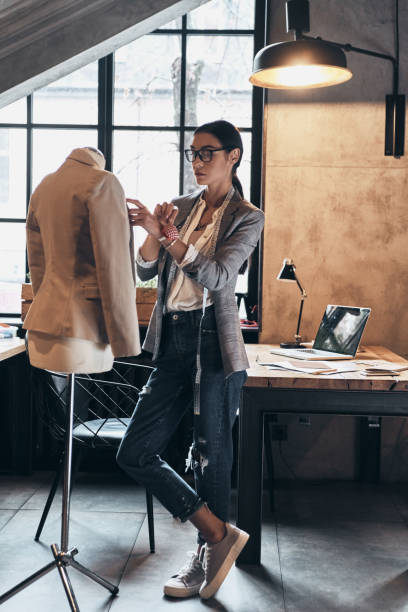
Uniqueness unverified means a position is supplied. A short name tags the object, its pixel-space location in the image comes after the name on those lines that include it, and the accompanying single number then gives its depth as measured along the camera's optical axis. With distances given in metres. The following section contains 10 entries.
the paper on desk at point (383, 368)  2.79
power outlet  3.86
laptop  3.29
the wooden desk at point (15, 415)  3.83
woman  2.36
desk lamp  3.56
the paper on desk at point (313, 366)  2.81
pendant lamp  2.81
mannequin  2.09
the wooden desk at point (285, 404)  2.68
